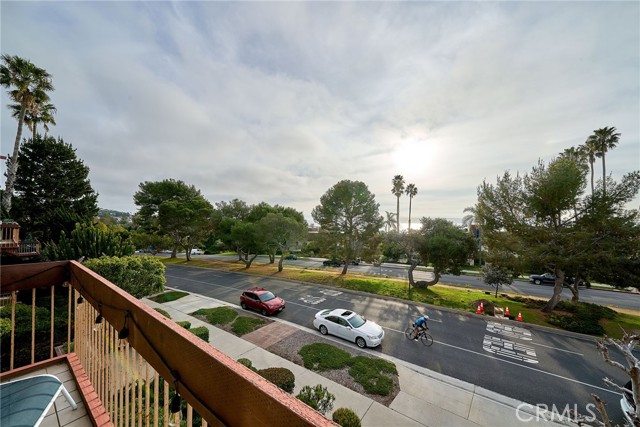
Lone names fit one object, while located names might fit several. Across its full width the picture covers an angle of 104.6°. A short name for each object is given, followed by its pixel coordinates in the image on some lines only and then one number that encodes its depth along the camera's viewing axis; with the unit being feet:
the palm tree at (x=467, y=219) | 181.64
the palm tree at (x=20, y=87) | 64.39
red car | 50.55
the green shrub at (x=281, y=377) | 25.57
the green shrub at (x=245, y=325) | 41.61
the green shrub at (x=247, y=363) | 28.56
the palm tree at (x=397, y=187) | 188.97
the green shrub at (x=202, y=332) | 34.71
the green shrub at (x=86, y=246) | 38.78
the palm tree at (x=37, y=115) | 72.79
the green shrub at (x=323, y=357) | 31.73
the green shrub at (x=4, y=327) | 23.62
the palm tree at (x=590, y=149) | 107.45
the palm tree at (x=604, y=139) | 103.60
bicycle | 40.16
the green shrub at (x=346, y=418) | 20.30
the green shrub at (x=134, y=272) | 34.97
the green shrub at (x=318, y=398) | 22.39
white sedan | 37.93
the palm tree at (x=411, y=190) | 191.91
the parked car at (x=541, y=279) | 95.50
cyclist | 39.37
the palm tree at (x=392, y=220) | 126.30
